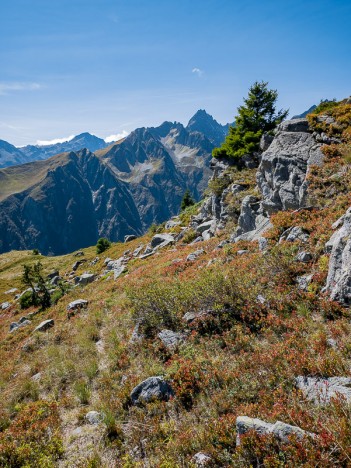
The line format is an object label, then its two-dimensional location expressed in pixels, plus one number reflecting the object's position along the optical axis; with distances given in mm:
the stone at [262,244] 13048
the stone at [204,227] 26791
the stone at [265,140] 23234
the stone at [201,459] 4766
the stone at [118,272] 24531
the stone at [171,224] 39150
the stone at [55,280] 39078
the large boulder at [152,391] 6812
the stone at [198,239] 25411
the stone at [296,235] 11445
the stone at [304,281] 8875
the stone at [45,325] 16845
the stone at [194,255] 18025
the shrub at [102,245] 51781
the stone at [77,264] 46038
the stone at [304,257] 10034
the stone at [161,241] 29581
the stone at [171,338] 8860
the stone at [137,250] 33575
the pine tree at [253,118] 26375
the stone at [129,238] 55641
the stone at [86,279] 29456
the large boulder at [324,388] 4875
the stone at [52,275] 43456
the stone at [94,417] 6691
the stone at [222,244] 18097
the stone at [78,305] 17566
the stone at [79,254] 65488
